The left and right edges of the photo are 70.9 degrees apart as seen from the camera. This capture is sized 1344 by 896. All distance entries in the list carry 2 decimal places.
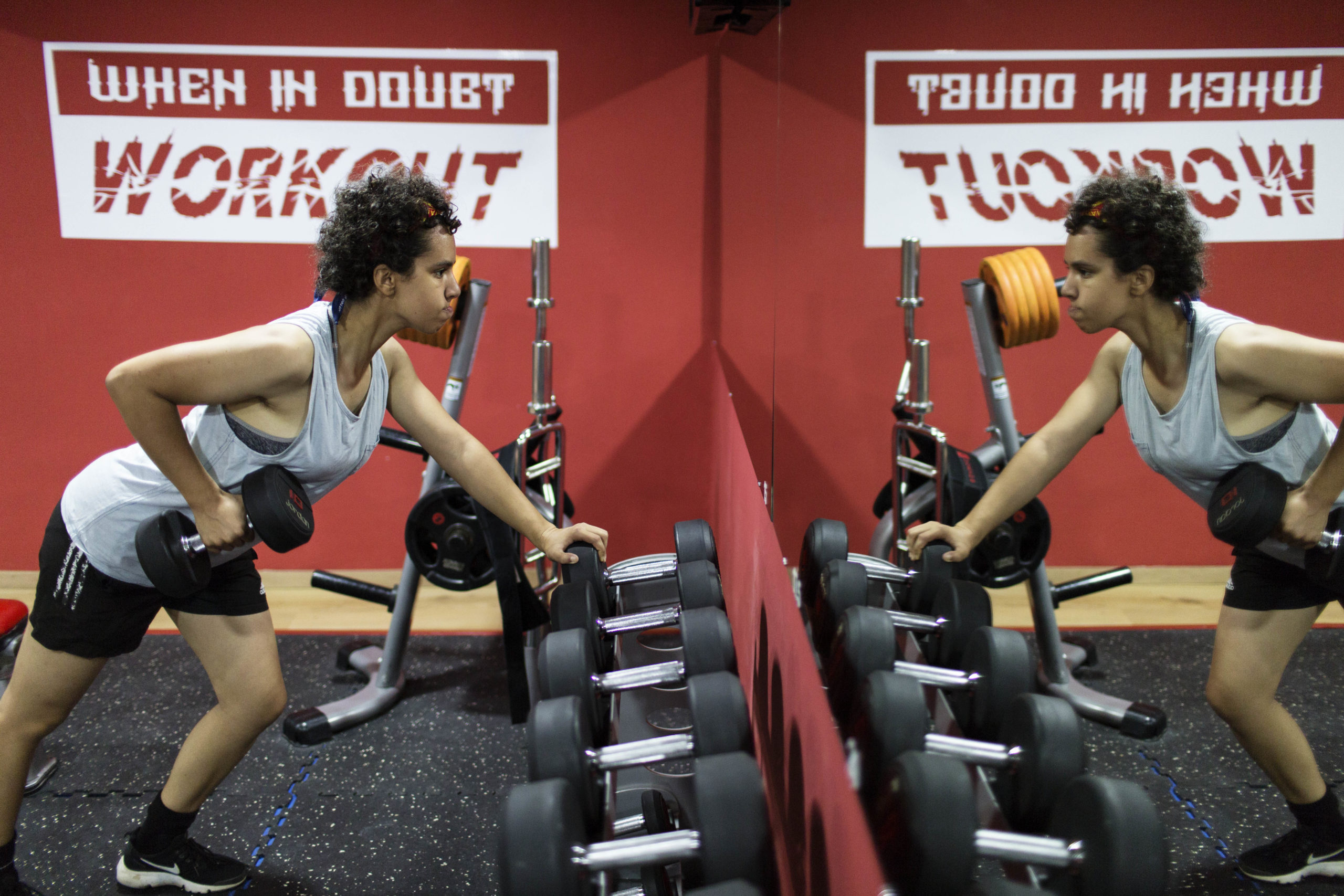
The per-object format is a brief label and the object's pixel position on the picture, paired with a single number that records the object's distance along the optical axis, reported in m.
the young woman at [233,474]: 1.55
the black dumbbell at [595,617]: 1.59
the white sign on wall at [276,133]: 3.05
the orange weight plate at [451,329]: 2.41
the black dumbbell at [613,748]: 1.22
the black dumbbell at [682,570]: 1.63
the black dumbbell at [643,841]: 1.03
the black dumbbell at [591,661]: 1.39
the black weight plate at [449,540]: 2.47
